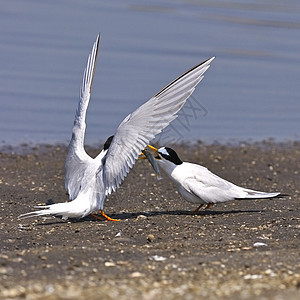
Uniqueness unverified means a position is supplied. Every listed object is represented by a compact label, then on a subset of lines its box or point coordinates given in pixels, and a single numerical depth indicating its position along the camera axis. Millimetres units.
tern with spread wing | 14008
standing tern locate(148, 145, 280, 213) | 16062
